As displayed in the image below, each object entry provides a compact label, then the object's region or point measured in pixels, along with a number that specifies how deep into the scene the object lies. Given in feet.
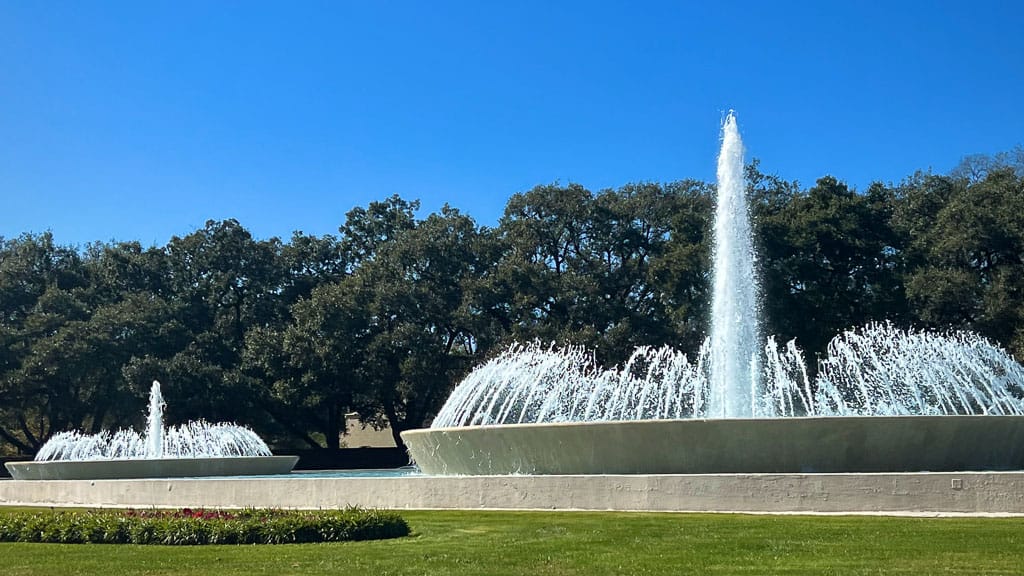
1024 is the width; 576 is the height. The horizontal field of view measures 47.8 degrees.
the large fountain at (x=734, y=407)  51.47
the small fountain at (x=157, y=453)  77.15
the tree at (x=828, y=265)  118.62
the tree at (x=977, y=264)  110.63
